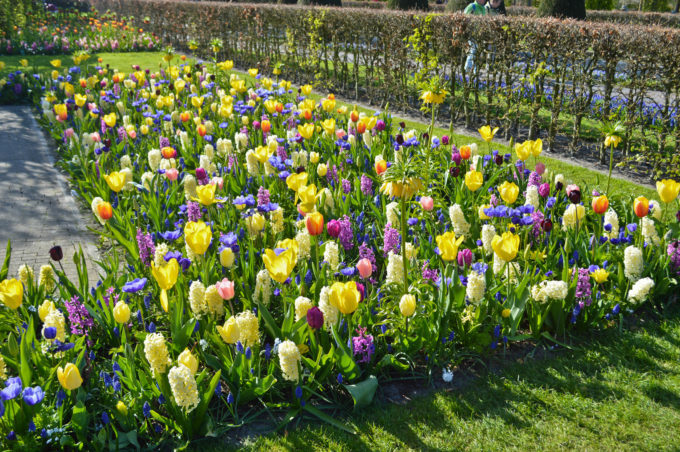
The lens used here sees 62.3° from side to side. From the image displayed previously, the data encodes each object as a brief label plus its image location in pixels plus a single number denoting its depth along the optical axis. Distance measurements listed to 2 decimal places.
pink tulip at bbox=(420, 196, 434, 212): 3.13
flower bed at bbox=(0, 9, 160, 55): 14.85
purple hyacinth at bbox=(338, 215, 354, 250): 3.54
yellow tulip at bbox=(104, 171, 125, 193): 3.51
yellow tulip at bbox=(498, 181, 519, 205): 3.41
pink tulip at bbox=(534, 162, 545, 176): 4.29
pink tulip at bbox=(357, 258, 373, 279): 2.66
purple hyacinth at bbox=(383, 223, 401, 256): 3.45
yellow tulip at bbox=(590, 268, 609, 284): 3.05
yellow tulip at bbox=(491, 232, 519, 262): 2.67
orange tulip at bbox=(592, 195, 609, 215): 3.31
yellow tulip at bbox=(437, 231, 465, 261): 2.70
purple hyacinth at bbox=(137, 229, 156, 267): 3.52
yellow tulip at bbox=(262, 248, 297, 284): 2.52
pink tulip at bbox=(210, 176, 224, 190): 3.93
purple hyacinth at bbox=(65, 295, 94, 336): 2.94
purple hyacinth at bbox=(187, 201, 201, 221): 3.92
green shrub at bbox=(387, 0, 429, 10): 15.72
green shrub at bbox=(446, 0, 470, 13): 14.33
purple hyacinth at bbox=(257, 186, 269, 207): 3.91
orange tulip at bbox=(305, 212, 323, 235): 2.72
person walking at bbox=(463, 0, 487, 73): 8.19
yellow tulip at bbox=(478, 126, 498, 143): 4.46
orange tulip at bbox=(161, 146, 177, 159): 4.30
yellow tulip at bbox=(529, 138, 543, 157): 4.11
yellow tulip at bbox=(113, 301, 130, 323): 2.49
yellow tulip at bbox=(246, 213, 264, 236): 3.45
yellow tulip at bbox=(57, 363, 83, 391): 2.17
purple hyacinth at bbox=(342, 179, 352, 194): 4.41
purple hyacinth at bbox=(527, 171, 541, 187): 4.33
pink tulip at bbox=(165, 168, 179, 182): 4.04
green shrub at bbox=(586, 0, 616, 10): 23.88
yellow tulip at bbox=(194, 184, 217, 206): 3.19
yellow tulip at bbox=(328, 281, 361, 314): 2.34
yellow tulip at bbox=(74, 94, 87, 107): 6.22
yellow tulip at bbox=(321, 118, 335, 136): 5.17
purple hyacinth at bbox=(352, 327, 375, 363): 2.76
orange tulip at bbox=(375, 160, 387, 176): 4.09
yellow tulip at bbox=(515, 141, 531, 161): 4.10
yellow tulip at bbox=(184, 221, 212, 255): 2.70
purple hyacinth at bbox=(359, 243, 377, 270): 3.32
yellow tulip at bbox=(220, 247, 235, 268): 2.97
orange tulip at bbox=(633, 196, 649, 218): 3.29
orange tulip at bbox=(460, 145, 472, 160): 4.50
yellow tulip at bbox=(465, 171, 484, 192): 3.71
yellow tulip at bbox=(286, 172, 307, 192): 3.36
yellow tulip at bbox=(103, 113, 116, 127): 5.60
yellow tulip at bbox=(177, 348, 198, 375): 2.32
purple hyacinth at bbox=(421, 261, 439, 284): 3.14
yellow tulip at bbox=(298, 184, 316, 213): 3.09
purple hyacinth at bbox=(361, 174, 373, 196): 4.41
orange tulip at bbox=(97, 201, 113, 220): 3.13
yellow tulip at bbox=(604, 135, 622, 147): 3.89
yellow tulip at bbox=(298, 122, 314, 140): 4.91
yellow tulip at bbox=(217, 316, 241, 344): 2.40
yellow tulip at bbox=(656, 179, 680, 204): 3.33
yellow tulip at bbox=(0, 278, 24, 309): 2.58
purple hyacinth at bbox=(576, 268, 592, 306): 3.16
